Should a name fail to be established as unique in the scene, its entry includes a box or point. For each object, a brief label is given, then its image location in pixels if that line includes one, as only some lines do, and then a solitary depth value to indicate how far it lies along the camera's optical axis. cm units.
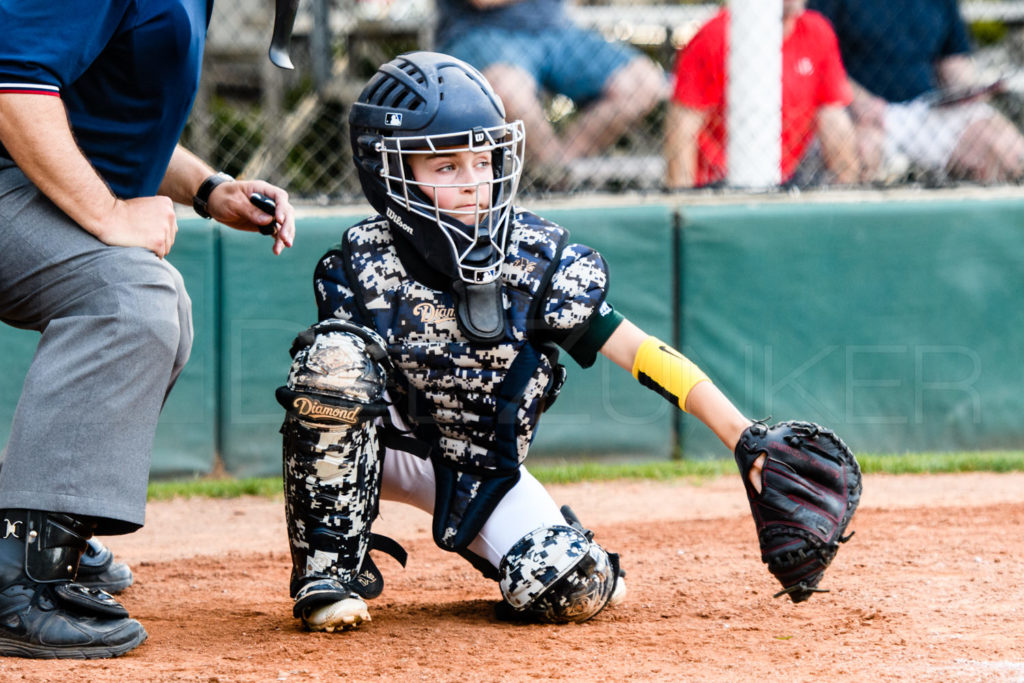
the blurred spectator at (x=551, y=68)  1188
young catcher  570
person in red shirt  1217
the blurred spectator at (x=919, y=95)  1294
